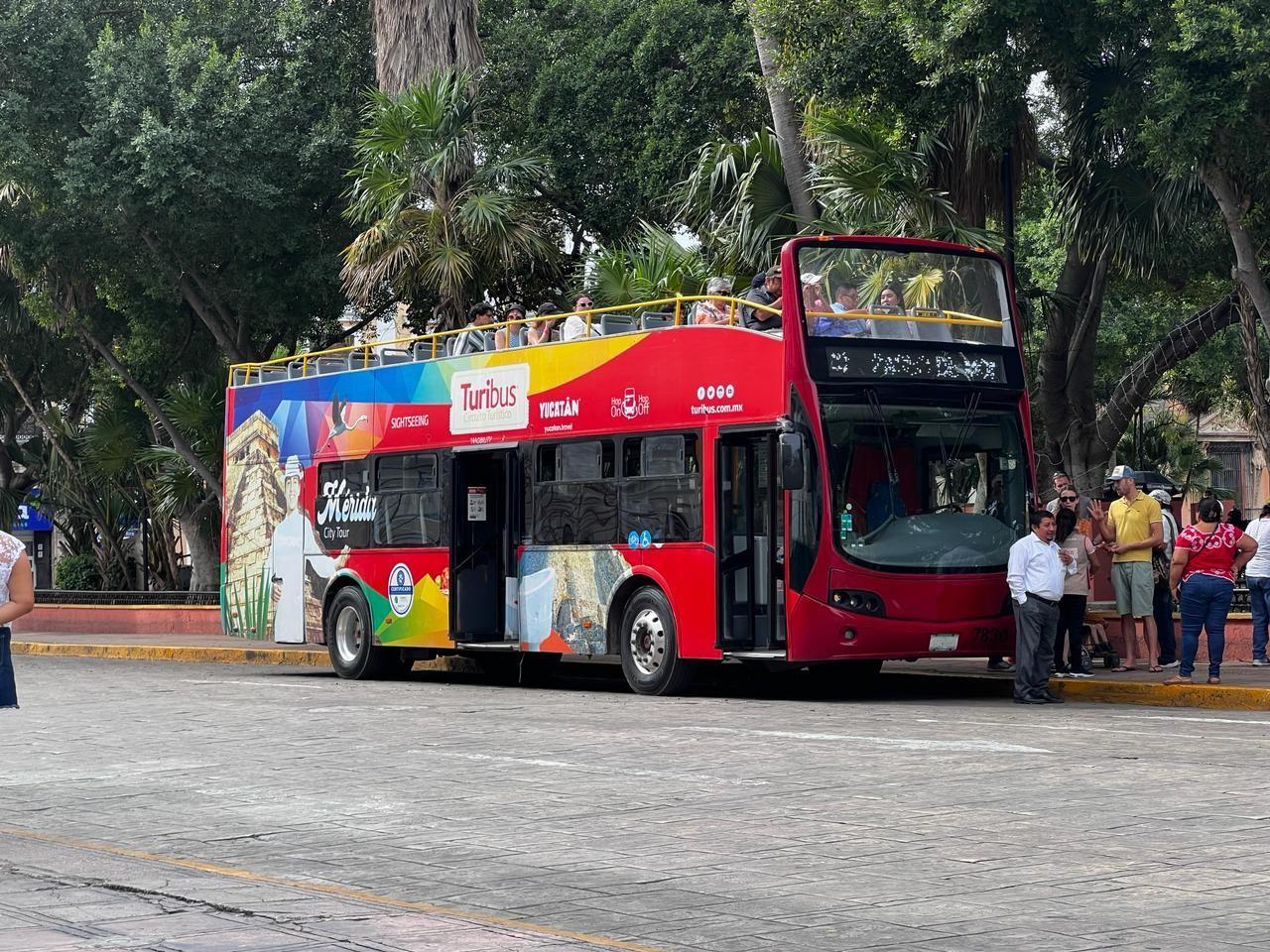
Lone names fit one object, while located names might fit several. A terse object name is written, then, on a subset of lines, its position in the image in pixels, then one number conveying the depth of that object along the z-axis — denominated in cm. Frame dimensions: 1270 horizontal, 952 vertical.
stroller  1848
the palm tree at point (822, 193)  2100
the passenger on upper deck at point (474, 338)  2039
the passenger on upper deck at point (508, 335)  2003
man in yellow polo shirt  1775
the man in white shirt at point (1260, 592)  1878
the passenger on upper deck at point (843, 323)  1648
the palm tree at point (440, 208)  2400
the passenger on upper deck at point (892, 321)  1681
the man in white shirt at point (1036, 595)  1591
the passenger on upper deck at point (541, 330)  1957
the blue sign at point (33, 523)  6228
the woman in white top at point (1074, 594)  1727
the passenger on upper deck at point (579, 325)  1895
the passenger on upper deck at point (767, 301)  1677
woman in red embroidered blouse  1633
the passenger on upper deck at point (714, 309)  1748
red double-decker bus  1638
